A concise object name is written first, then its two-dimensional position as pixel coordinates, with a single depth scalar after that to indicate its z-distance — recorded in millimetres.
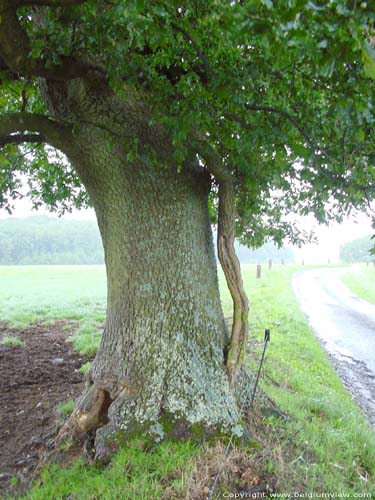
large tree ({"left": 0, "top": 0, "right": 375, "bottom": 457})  2920
